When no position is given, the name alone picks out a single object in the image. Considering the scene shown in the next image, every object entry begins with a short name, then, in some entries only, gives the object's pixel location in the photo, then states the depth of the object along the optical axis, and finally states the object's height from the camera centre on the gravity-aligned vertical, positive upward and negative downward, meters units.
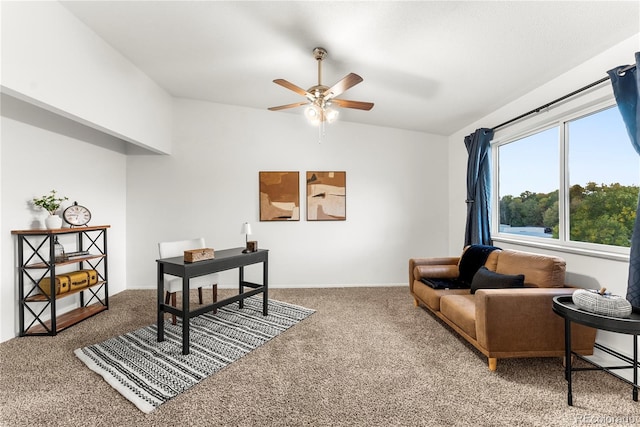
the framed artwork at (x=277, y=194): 4.59 +0.31
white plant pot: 2.89 -0.08
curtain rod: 2.02 +1.03
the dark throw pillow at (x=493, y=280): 2.47 -0.60
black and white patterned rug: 1.99 -1.18
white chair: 2.99 -0.70
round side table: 1.63 -0.64
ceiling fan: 2.48 +1.04
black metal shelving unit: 2.79 -0.71
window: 2.31 +0.29
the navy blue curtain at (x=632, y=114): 1.91 +0.69
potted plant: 2.90 +0.08
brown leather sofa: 2.14 -0.84
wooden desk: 2.45 -0.52
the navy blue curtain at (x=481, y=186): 3.62 +0.35
